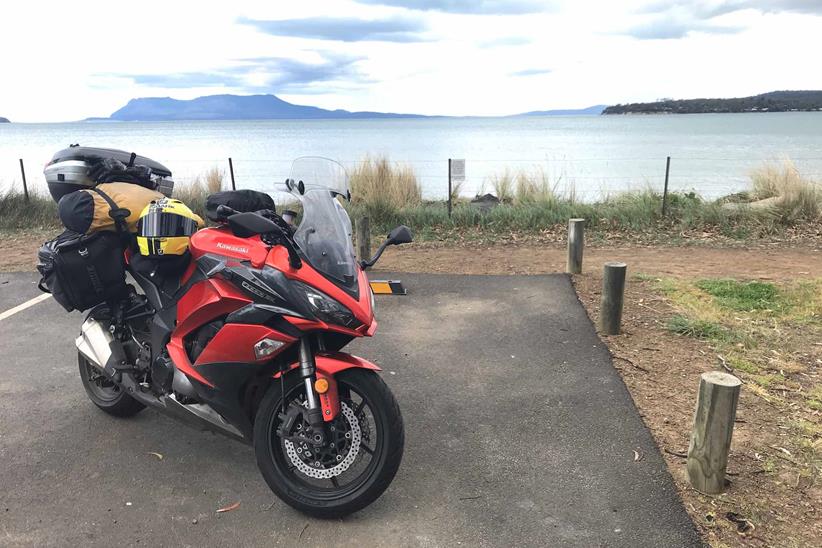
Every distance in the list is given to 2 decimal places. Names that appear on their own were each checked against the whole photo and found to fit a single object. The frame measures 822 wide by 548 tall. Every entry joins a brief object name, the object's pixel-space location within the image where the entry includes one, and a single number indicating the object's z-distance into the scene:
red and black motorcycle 2.82
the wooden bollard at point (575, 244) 7.17
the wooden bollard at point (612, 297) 5.39
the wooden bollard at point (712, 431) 3.09
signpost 10.57
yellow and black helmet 3.16
